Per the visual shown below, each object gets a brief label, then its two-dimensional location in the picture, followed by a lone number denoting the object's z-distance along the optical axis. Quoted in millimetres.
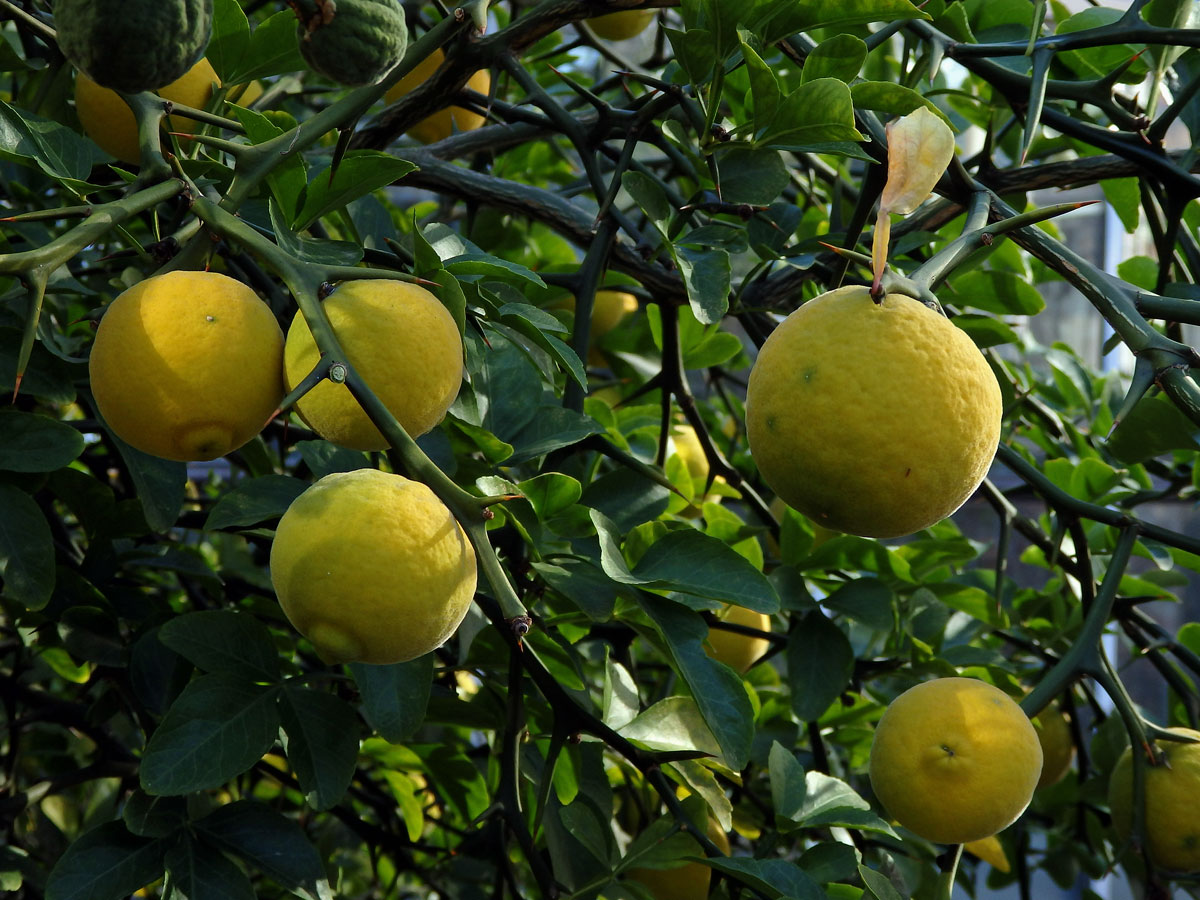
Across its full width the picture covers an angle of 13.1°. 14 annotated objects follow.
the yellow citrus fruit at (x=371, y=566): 1045
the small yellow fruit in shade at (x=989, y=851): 1318
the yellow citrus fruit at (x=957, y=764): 1174
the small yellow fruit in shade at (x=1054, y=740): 1506
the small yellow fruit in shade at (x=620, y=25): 1713
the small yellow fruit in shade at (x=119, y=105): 1190
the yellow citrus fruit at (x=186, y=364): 1059
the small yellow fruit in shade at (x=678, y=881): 1234
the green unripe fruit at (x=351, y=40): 1058
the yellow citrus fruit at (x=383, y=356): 1059
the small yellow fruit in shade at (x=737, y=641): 1410
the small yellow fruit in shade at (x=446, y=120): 1542
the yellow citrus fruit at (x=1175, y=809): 1230
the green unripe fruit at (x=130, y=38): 1044
